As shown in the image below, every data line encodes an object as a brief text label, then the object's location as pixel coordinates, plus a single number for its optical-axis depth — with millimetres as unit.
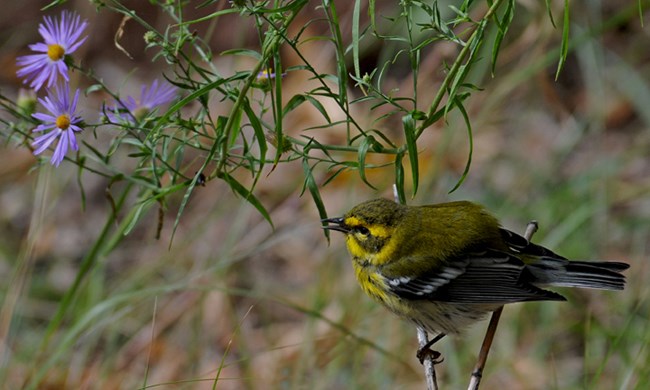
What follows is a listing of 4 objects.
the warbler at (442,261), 5594
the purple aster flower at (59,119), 4027
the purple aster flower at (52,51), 4133
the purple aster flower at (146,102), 4412
